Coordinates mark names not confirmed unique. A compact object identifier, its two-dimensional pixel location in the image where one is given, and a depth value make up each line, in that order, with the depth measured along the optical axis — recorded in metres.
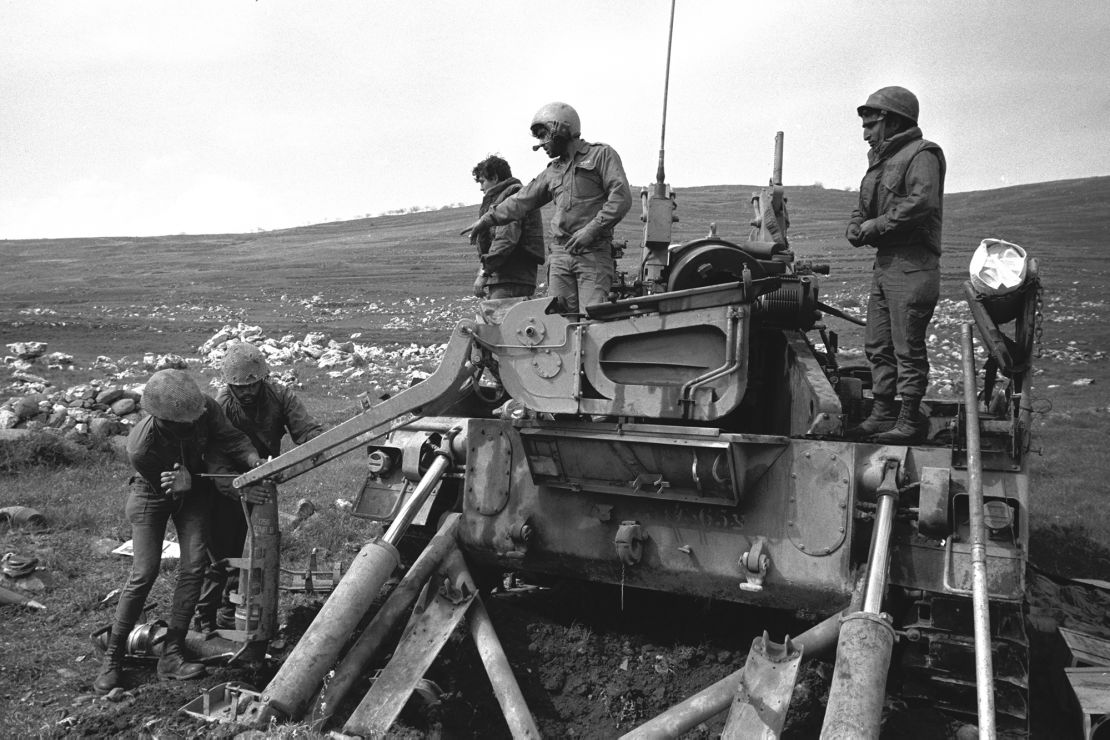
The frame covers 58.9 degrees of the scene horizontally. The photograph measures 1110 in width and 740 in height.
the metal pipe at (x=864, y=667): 4.03
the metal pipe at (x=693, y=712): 4.55
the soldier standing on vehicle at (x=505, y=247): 8.55
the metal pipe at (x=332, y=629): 4.94
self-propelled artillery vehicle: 4.71
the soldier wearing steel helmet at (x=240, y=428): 7.15
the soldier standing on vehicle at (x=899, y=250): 6.09
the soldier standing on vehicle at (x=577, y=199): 7.18
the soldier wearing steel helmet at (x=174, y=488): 6.34
